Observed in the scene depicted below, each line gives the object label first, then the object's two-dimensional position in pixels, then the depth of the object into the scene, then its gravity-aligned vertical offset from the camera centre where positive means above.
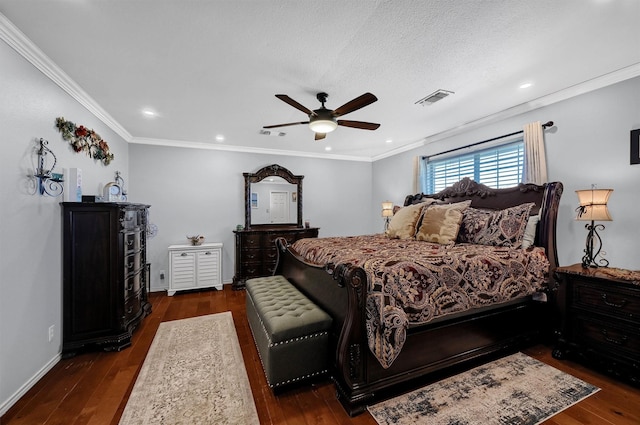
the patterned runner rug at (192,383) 1.74 -1.37
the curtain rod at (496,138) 3.04 +0.99
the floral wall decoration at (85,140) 2.59 +0.78
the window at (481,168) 3.51 +0.66
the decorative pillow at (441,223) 3.09 -0.16
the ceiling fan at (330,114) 2.38 +0.99
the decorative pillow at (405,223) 3.52 -0.17
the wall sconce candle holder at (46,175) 2.22 +0.30
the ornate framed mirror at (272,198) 5.32 +0.26
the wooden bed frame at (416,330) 1.77 -0.98
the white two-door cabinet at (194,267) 4.47 -0.99
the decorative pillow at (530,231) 2.78 -0.22
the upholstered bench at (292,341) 1.90 -0.98
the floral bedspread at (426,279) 1.75 -0.54
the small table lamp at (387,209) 5.10 +0.02
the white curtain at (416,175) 4.85 +0.66
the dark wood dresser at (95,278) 2.52 -0.68
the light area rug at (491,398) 1.72 -1.36
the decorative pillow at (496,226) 2.78 -0.18
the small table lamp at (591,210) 2.29 +0.01
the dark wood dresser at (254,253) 4.90 -0.82
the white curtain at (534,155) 3.10 +0.67
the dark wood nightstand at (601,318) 2.02 -0.90
